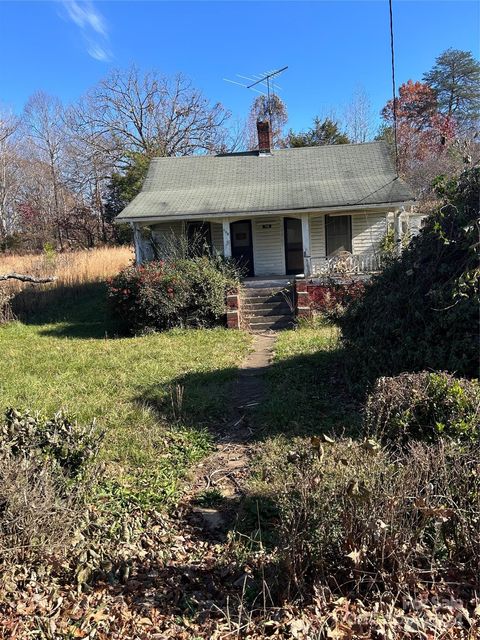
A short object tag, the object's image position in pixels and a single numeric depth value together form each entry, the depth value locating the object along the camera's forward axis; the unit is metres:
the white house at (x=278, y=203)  15.66
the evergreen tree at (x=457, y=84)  39.34
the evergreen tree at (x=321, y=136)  34.28
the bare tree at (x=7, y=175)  43.19
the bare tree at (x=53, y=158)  44.19
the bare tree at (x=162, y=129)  38.47
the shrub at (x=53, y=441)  3.47
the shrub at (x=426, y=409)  3.45
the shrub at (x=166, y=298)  12.62
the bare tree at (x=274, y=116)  40.19
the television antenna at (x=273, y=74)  20.22
